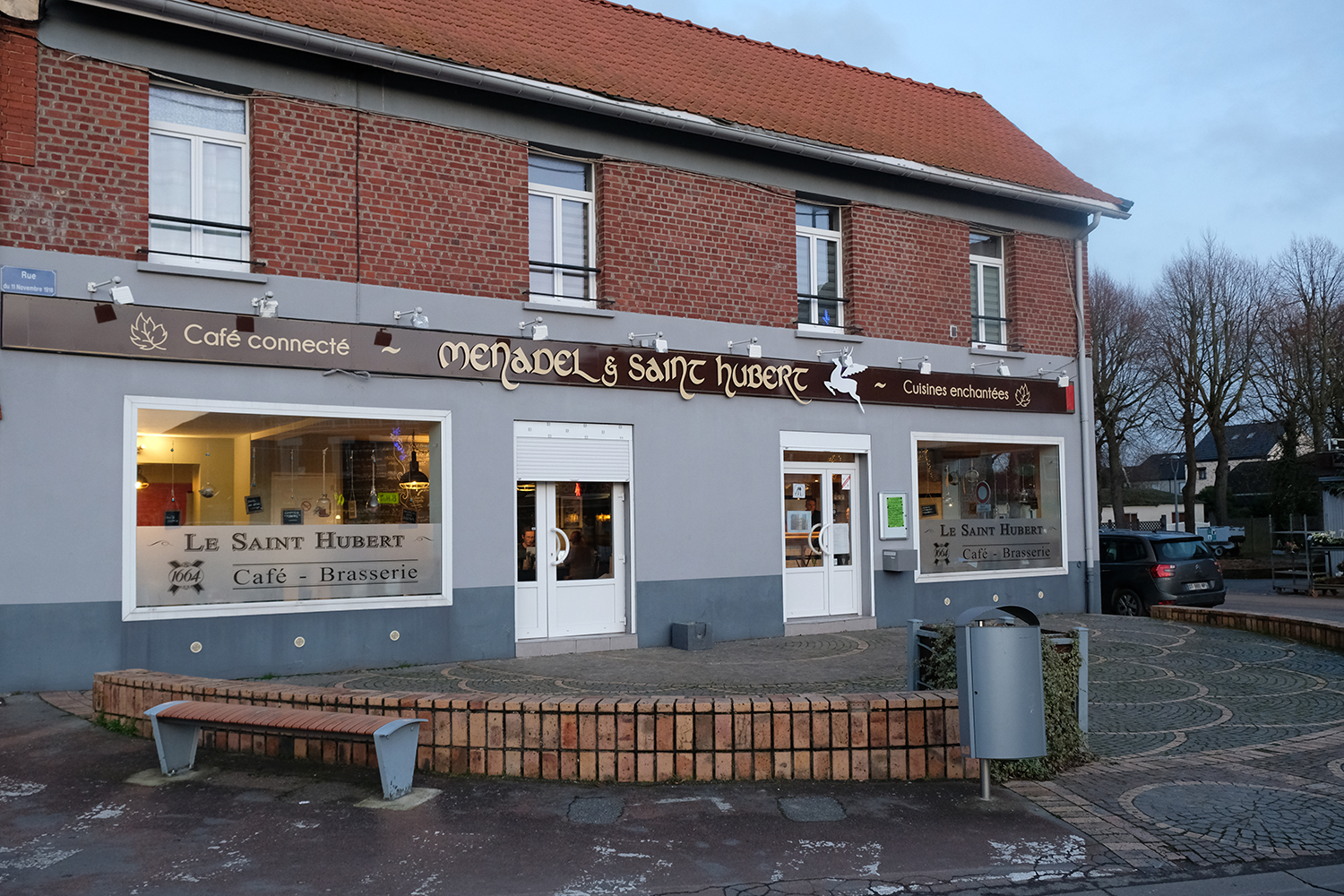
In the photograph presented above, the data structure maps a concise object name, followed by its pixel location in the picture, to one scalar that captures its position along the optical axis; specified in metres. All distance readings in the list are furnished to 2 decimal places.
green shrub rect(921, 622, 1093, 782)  6.43
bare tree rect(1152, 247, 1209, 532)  38.47
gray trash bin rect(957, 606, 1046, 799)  5.84
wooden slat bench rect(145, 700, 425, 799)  5.91
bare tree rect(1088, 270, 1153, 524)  39.34
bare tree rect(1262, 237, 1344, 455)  34.31
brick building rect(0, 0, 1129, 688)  9.70
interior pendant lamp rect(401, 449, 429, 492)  11.36
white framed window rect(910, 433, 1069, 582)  15.03
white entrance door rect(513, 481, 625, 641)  11.98
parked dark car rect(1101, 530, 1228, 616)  16.86
